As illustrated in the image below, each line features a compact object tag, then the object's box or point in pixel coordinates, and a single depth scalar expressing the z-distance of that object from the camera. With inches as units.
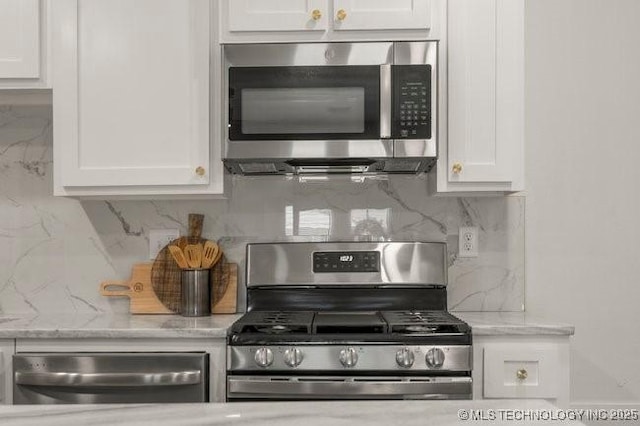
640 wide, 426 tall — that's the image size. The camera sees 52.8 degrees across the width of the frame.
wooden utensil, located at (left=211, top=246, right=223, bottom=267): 102.8
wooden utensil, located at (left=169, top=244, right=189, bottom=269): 100.7
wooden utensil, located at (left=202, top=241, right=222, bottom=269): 102.4
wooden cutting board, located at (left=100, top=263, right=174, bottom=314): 104.0
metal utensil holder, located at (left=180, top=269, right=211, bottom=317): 98.1
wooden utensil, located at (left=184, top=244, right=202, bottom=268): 101.5
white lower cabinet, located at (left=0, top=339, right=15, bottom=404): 83.9
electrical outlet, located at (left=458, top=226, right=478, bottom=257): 106.3
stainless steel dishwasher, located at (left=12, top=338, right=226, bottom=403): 83.4
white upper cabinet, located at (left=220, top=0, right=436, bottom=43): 91.2
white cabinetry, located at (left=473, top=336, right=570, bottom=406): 83.5
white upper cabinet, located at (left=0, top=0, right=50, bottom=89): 92.9
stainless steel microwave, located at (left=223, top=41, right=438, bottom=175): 90.4
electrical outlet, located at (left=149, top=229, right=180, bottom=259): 107.4
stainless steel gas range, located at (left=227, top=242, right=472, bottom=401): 79.4
